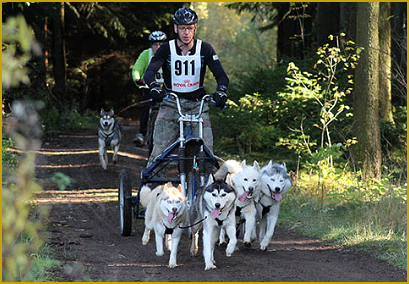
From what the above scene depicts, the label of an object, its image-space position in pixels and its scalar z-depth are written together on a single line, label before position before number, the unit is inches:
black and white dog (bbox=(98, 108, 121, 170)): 1135.6
